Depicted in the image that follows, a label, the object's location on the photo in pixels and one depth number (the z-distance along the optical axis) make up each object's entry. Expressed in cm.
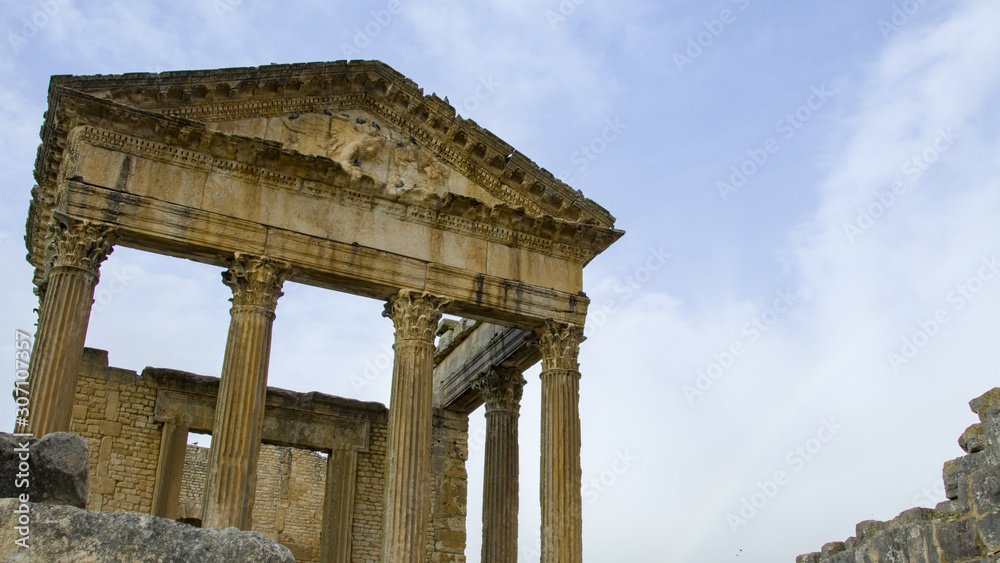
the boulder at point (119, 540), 305
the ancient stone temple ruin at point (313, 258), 1349
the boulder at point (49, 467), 321
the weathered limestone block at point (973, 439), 892
